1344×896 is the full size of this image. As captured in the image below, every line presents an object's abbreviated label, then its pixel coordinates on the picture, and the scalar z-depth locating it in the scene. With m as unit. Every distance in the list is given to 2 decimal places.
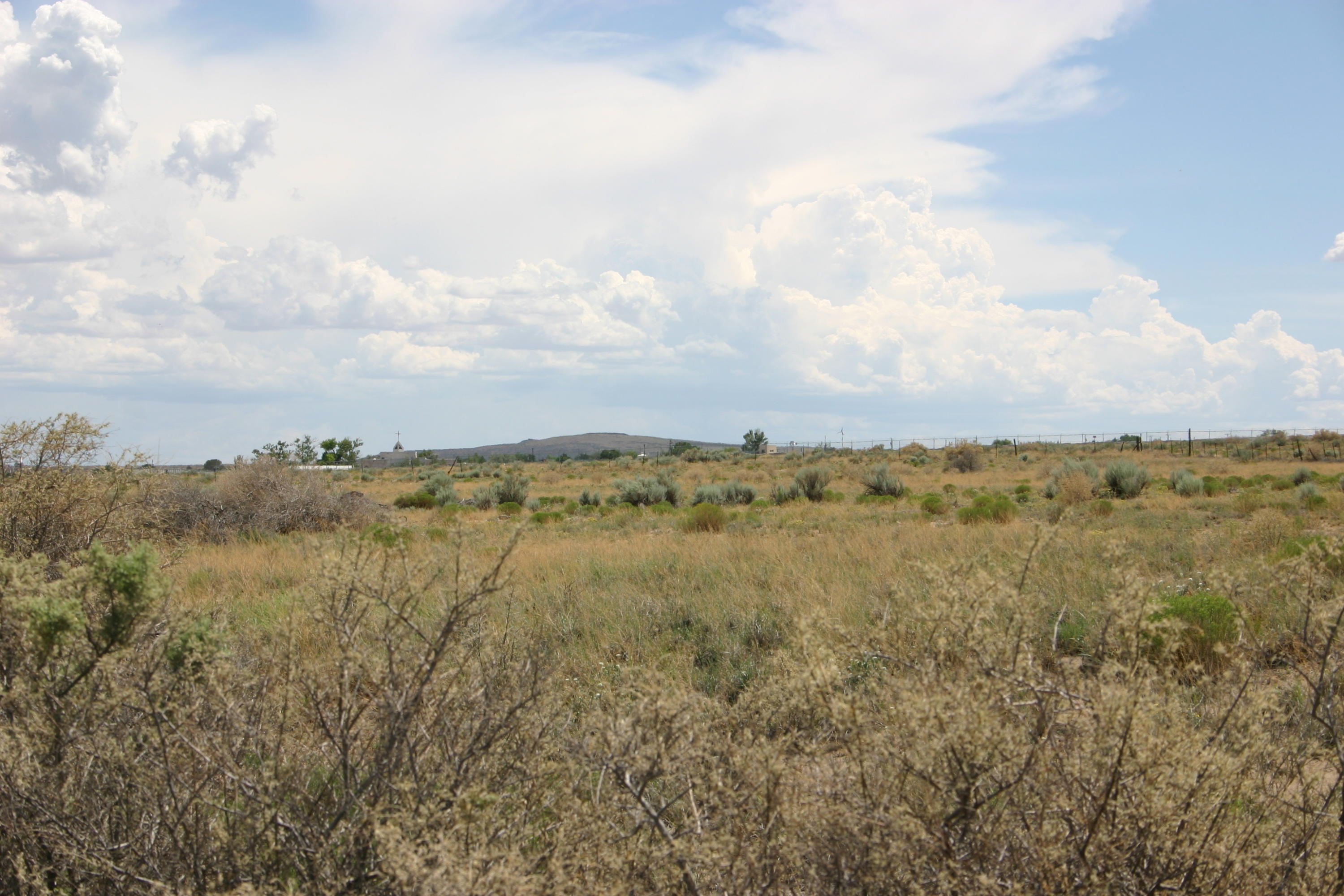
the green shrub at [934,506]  21.19
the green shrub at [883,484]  29.91
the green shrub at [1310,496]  18.05
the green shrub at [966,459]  48.84
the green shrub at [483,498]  29.73
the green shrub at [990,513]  17.66
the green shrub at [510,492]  31.44
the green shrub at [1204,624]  6.37
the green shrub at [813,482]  28.77
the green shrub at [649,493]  29.66
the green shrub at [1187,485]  25.61
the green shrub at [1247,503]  18.62
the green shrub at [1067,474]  27.05
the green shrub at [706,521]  18.81
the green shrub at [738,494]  30.11
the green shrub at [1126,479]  26.52
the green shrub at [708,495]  29.95
